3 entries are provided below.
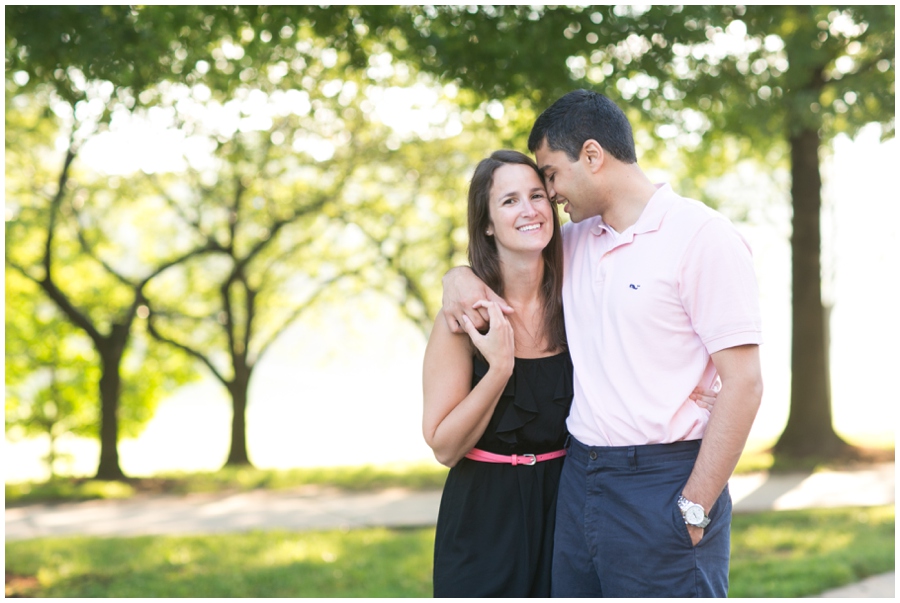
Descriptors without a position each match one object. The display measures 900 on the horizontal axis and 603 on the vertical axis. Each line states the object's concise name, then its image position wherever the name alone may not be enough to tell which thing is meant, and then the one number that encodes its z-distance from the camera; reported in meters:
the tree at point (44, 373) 17.05
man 2.80
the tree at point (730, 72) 7.15
